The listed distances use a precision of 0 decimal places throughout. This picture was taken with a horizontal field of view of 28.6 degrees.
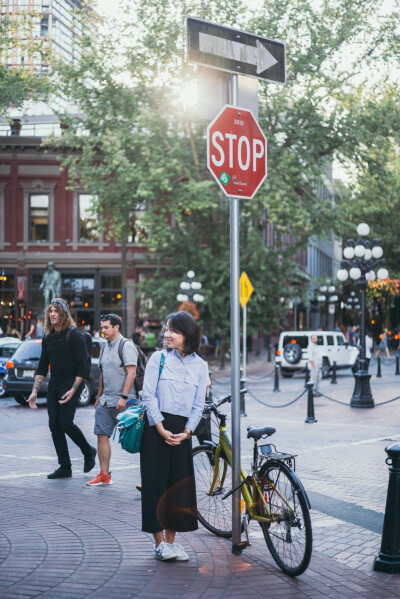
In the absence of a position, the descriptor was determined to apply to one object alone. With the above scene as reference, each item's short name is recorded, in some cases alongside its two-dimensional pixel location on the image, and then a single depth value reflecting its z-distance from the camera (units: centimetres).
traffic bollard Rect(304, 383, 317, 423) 1463
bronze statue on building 3659
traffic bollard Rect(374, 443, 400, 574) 535
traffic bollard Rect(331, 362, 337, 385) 2503
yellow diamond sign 2325
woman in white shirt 540
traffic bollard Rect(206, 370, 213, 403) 1534
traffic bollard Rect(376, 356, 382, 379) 2741
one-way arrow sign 550
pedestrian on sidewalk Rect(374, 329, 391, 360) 4055
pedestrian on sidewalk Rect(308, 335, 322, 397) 1997
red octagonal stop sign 556
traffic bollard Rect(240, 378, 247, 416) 1584
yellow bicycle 510
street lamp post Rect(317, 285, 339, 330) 4404
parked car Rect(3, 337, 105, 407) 1753
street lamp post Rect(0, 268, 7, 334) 4331
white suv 2850
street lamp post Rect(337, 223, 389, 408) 1753
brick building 4341
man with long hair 864
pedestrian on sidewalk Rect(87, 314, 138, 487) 813
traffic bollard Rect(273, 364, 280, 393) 2209
